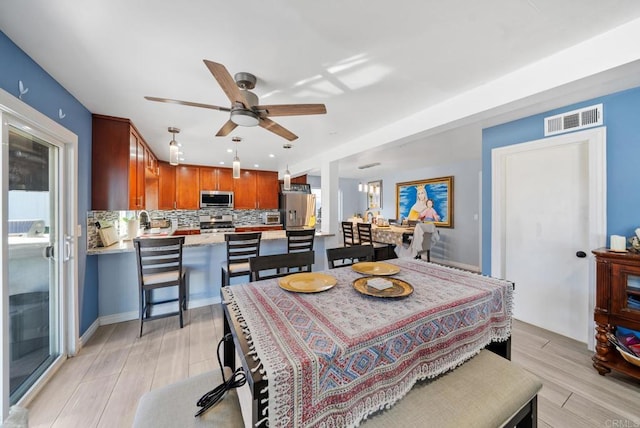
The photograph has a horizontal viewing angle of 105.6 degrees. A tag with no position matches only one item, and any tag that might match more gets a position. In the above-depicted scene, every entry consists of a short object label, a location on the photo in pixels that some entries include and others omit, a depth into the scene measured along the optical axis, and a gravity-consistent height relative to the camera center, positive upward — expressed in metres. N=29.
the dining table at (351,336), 0.71 -0.45
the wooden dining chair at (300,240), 3.04 -0.33
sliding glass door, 1.40 -0.25
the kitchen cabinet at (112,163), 2.57 +0.55
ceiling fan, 1.62 +0.76
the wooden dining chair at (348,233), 4.57 -0.38
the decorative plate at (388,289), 1.19 -0.40
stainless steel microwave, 5.57 +0.35
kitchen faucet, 4.37 -0.15
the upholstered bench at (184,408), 0.87 -0.74
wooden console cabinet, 1.75 -0.67
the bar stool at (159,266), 2.38 -0.55
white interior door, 2.23 -0.15
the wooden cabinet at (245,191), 5.98 +0.57
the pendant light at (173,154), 2.44 +0.61
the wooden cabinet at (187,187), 5.41 +0.60
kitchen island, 2.65 -0.68
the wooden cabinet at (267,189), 6.21 +0.62
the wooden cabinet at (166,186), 5.12 +0.59
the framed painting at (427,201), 5.61 +0.31
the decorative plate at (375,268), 1.57 -0.37
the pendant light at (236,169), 3.15 +0.59
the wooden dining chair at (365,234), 4.10 -0.38
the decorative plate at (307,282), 1.27 -0.39
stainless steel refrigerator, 6.09 +0.11
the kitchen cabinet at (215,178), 5.64 +0.83
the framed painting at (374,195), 7.46 +0.58
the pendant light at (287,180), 3.89 +0.54
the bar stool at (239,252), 2.72 -0.44
